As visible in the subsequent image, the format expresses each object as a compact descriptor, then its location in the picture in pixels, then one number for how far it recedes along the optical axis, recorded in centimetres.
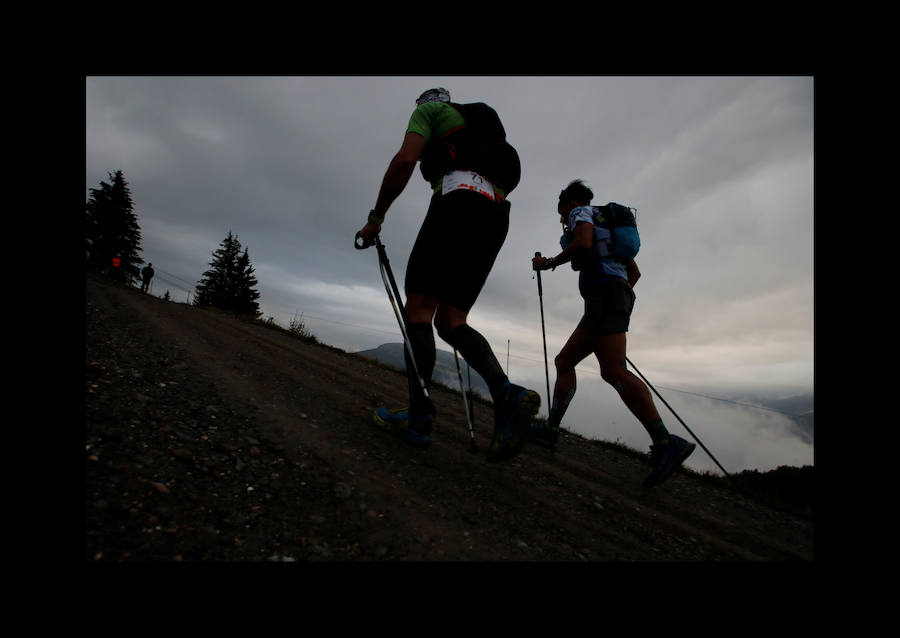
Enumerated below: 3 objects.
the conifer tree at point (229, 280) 3759
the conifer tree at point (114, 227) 2814
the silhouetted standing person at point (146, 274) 2344
